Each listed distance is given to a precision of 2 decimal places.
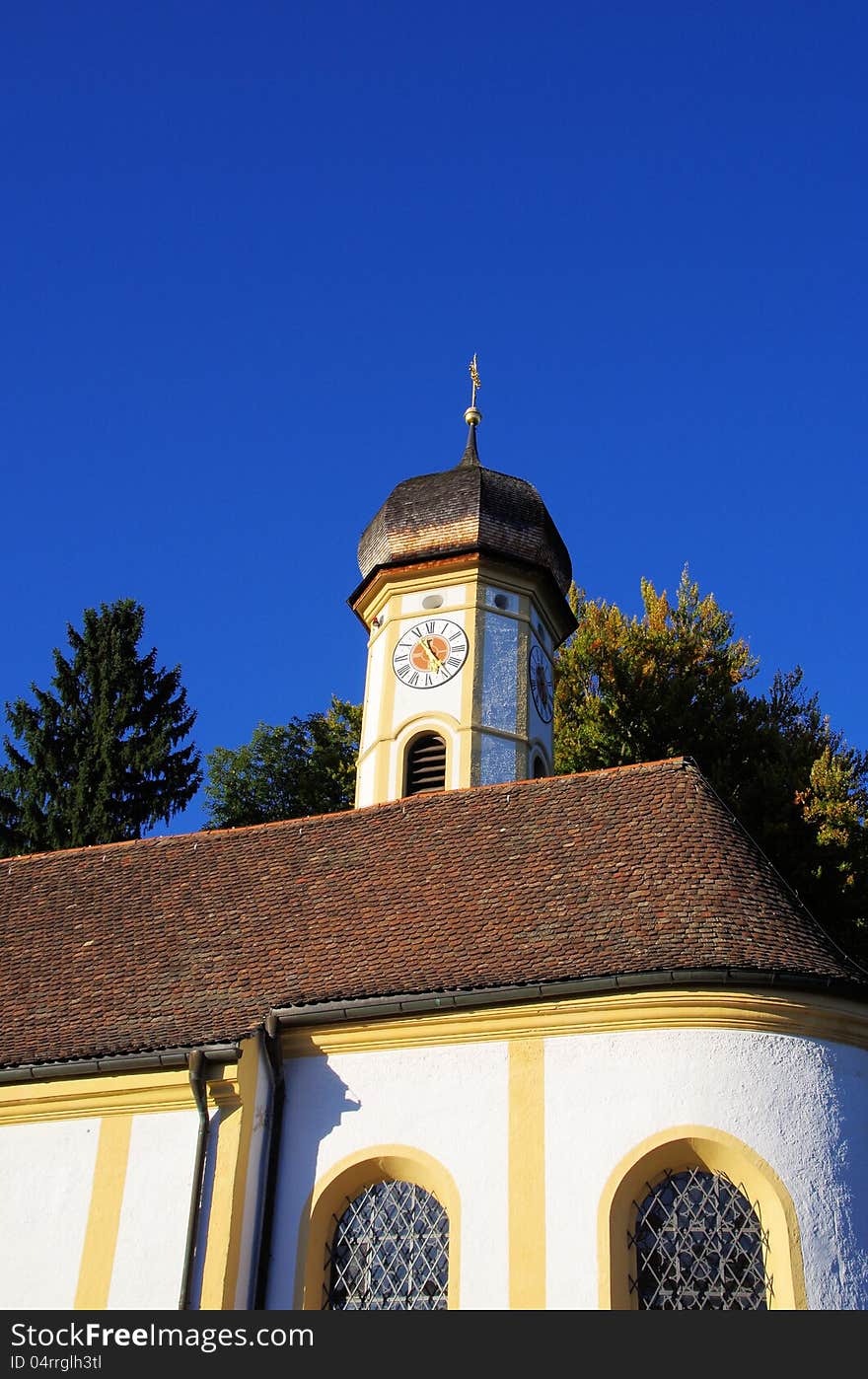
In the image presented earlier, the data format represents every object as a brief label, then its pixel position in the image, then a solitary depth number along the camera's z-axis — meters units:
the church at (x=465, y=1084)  10.36
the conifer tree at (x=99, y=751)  25.06
